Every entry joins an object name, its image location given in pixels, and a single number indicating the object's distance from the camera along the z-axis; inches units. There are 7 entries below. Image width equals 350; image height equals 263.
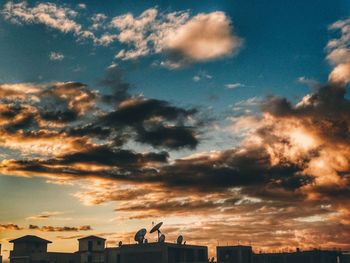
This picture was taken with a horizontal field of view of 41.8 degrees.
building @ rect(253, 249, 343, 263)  4820.4
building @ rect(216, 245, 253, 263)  4458.7
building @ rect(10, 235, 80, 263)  3934.5
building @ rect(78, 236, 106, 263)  4089.6
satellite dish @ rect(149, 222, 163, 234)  3465.6
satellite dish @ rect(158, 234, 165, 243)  3462.6
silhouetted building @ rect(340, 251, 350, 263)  5103.3
